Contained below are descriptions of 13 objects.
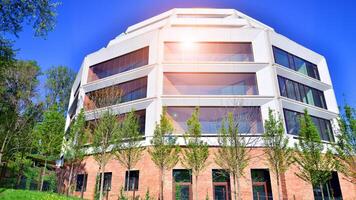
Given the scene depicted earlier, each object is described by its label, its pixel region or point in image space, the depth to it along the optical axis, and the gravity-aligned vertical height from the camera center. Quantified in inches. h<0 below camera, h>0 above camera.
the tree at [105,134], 641.0 +138.9
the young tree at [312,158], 621.9 +76.8
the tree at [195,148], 631.8 +101.3
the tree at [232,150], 601.6 +93.4
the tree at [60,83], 1446.9 +596.1
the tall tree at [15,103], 797.2 +267.8
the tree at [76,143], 799.1 +146.1
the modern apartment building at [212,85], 724.7 +350.1
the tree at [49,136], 839.1 +173.8
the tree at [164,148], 647.1 +104.1
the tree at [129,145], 701.9 +119.3
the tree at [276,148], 634.2 +101.0
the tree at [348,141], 595.8 +111.3
